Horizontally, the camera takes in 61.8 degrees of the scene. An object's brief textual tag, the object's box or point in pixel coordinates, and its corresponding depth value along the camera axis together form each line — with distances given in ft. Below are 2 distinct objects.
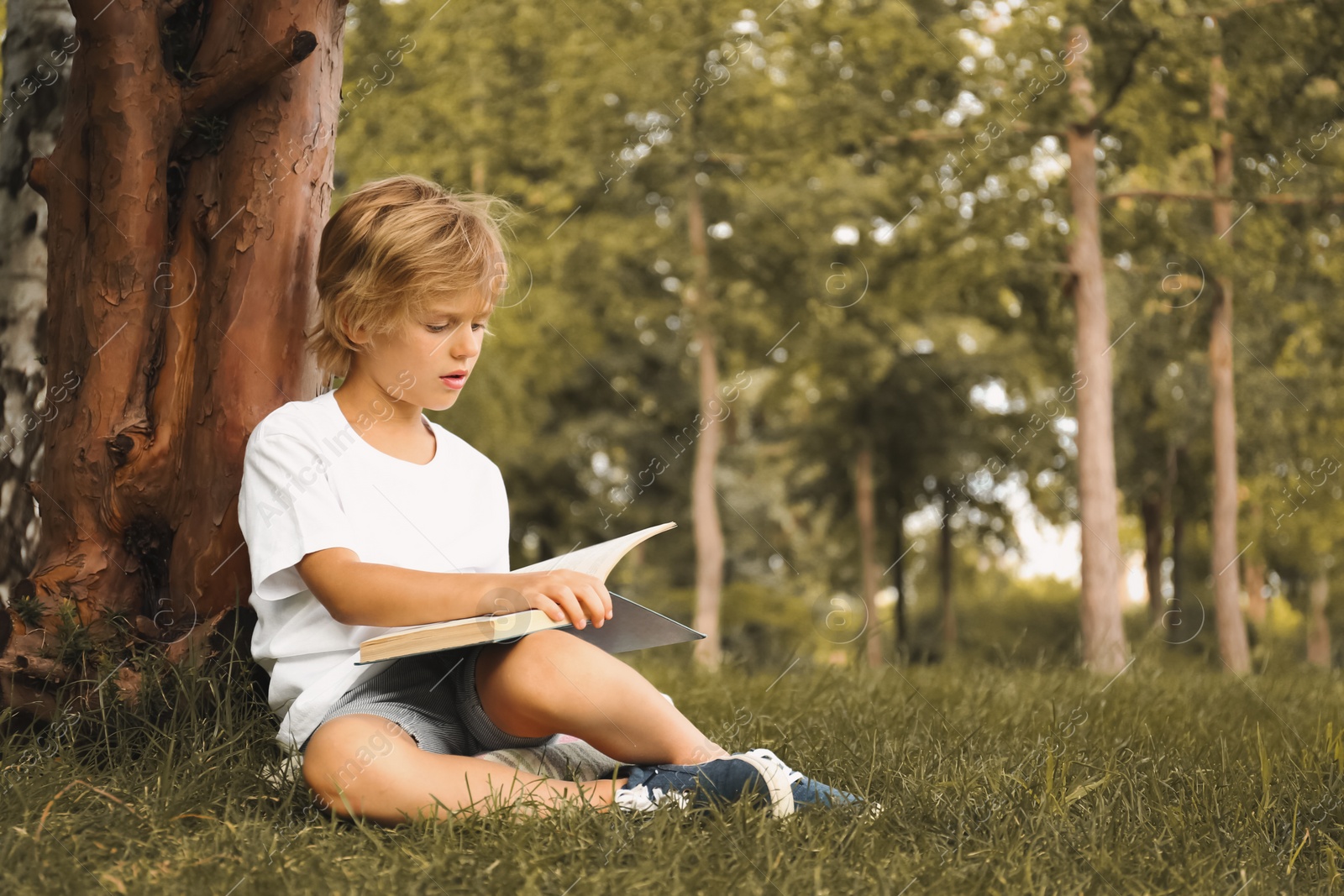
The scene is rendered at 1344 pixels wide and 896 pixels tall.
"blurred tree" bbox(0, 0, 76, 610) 10.86
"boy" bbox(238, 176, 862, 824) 7.02
